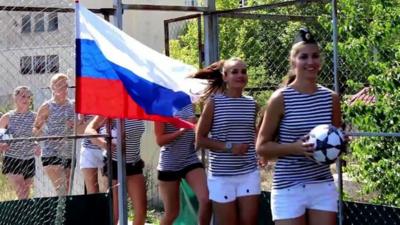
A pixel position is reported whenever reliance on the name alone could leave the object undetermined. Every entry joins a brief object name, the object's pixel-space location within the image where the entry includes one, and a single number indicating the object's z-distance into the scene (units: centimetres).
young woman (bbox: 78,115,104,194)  1417
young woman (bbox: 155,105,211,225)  1248
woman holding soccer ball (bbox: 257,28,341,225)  873
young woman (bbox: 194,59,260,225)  1095
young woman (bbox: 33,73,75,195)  1501
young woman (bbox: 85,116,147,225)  1311
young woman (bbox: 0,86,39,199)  1558
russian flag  1121
